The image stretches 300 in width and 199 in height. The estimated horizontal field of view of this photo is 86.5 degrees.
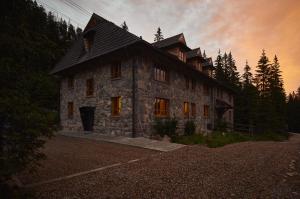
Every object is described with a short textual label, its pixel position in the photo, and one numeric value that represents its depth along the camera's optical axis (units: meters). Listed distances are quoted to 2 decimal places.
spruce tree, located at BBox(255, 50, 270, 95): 34.14
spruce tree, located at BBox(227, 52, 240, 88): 37.66
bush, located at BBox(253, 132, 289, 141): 17.91
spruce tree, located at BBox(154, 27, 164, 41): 54.30
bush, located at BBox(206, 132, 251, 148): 10.81
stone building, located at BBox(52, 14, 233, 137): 11.07
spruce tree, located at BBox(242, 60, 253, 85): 42.71
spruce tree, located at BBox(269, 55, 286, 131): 31.53
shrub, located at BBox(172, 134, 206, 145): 10.63
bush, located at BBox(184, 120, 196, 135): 13.74
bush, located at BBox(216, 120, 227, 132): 18.92
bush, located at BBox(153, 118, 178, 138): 11.35
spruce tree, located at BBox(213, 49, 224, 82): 37.08
